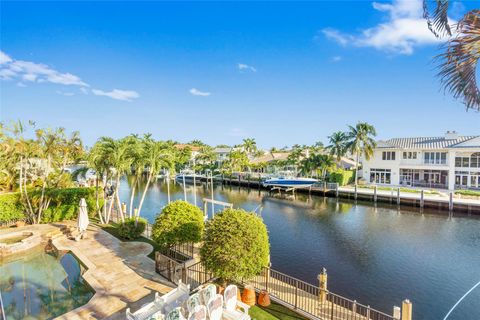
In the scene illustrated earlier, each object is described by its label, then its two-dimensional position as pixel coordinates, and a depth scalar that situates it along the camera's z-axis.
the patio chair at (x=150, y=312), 7.70
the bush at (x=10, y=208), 18.67
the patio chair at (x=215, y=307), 7.94
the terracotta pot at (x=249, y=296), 9.96
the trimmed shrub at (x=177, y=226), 12.84
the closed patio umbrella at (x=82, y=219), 16.02
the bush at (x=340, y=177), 45.03
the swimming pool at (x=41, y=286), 9.70
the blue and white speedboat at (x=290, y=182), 43.88
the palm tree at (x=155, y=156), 17.62
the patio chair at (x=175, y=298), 8.54
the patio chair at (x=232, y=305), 8.40
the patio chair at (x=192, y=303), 7.86
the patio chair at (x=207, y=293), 8.27
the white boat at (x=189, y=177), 66.44
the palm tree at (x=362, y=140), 46.56
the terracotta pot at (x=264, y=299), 9.96
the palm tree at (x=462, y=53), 3.08
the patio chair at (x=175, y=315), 7.14
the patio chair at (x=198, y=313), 7.32
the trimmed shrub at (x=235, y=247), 9.78
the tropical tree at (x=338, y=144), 48.62
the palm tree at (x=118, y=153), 17.27
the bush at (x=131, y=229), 16.73
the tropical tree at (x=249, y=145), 73.12
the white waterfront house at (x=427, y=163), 39.94
